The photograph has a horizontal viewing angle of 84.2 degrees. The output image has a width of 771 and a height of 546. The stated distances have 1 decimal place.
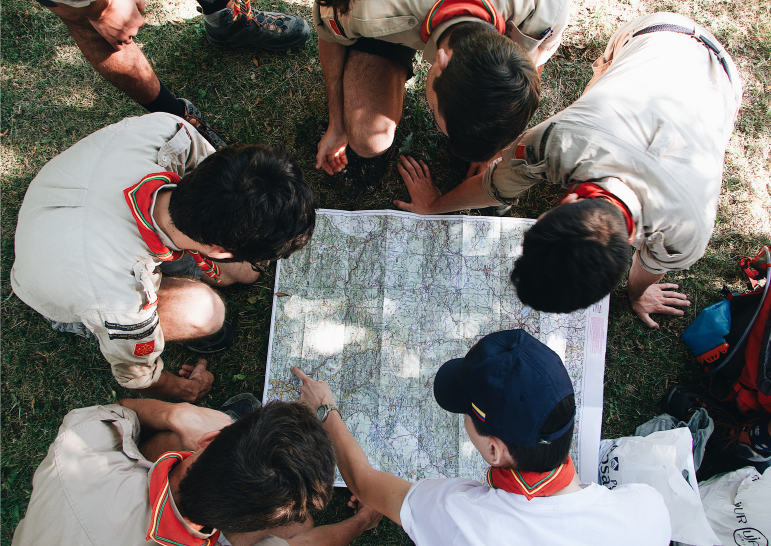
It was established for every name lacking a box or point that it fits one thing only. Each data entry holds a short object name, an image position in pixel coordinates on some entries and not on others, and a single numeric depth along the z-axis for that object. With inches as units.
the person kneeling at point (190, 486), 53.6
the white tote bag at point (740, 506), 72.6
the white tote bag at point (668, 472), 72.9
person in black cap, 55.0
